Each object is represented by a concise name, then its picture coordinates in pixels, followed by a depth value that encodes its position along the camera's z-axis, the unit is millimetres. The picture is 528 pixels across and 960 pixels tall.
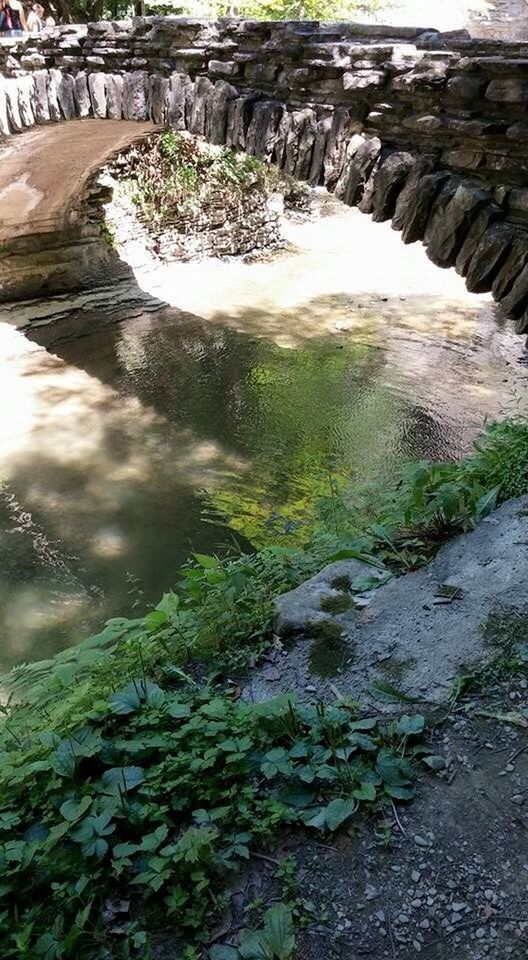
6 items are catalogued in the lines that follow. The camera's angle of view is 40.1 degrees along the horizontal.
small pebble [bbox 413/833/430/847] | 1790
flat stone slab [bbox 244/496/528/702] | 2404
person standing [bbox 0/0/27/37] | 10602
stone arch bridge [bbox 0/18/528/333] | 3598
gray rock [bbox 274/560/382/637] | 2766
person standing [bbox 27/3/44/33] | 11641
